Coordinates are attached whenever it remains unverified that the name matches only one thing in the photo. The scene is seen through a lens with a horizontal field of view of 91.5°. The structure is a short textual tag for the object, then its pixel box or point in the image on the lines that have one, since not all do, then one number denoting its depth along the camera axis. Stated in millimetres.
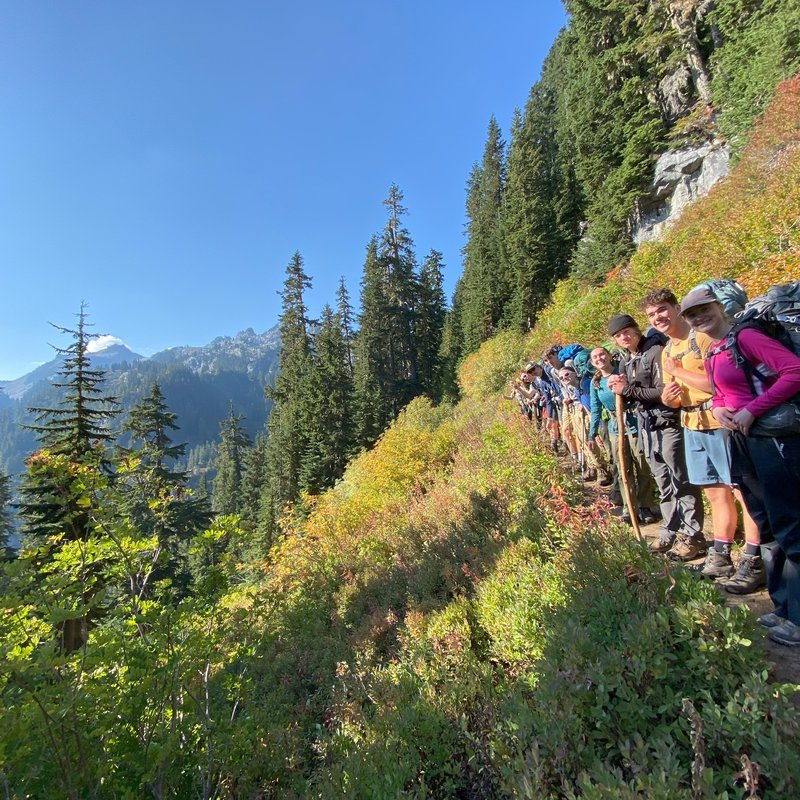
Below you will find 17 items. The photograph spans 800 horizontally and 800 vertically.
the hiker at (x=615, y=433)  4484
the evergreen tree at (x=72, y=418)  12539
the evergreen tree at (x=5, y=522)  28475
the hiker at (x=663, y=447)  3533
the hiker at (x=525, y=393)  8586
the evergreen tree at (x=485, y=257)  31078
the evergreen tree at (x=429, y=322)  40284
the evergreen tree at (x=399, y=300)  37228
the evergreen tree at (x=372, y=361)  30672
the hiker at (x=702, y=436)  2980
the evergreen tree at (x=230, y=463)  53094
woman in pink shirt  2230
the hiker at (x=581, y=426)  6023
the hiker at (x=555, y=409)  7141
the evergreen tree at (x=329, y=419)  28839
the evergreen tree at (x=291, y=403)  32125
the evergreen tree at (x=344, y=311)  42719
